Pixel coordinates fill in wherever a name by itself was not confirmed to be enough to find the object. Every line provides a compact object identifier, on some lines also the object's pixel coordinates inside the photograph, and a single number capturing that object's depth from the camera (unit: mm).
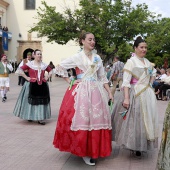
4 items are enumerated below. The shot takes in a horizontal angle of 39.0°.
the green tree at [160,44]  22190
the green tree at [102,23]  15713
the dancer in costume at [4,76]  7922
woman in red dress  2935
